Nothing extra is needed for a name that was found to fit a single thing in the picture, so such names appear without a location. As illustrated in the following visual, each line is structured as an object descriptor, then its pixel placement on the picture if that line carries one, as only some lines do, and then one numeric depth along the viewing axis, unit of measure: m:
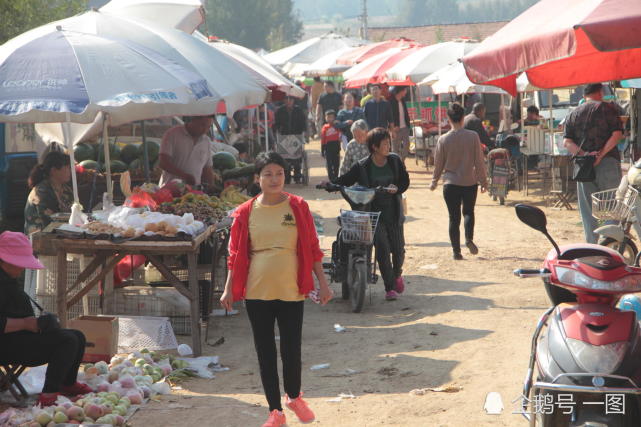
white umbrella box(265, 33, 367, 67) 34.75
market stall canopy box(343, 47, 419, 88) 25.68
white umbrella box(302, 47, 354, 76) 33.31
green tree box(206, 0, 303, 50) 102.25
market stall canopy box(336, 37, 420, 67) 31.93
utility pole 77.31
